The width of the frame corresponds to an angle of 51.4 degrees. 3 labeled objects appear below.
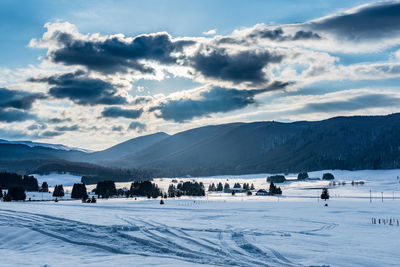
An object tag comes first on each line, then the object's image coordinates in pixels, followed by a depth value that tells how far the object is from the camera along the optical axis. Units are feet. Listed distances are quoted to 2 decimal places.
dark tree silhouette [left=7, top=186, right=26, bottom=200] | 515.09
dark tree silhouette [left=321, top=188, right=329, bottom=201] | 460.59
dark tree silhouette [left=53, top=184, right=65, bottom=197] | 620.08
